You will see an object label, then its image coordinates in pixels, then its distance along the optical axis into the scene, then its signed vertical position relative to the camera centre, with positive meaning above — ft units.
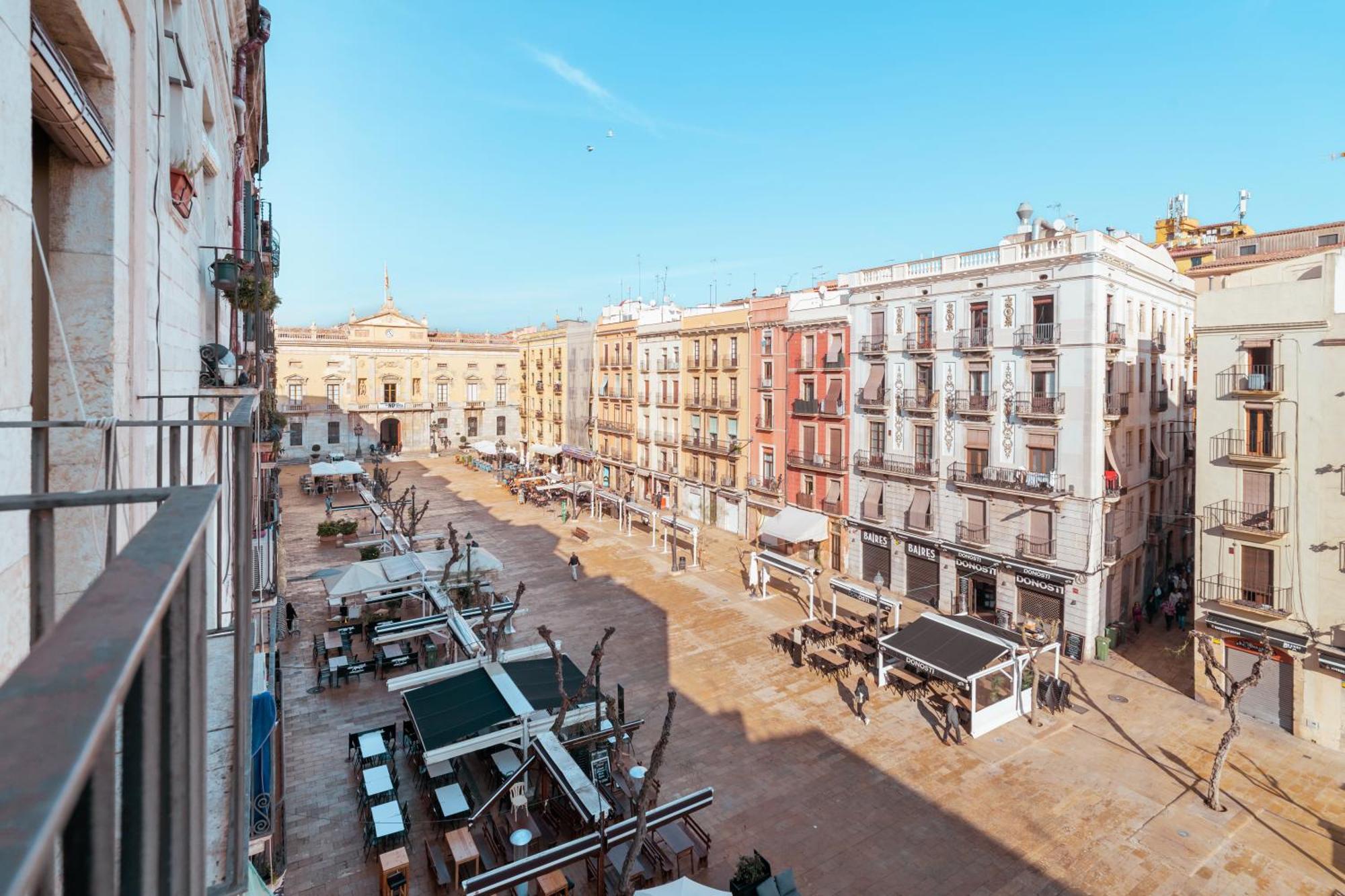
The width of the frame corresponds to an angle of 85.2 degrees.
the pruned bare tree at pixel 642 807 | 33.71 -18.22
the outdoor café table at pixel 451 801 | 44.11 -22.39
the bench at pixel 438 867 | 39.86 -23.85
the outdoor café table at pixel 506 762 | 48.14 -21.83
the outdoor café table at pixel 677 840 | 41.09 -23.25
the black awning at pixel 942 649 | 58.34 -17.88
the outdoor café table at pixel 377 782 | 44.39 -21.38
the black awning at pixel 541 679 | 49.57 -17.52
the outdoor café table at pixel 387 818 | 41.32 -22.17
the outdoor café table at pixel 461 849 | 39.52 -22.69
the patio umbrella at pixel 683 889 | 34.60 -21.56
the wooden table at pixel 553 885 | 37.52 -23.16
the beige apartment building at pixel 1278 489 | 55.88 -4.33
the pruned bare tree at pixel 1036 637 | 59.45 -19.11
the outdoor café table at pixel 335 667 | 63.00 -19.92
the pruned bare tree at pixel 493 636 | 53.62 -15.04
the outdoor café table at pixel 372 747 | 48.11 -20.71
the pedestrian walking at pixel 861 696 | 58.95 -21.06
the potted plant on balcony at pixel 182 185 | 25.91 +9.22
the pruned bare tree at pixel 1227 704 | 47.62 -18.52
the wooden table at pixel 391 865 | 38.14 -22.52
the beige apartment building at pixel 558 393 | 174.09 +11.32
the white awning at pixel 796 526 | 99.55 -12.63
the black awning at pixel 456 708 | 45.65 -17.93
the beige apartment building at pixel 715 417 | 121.08 +3.36
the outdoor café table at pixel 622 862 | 39.96 -23.61
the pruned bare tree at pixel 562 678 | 44.16 -15.20
